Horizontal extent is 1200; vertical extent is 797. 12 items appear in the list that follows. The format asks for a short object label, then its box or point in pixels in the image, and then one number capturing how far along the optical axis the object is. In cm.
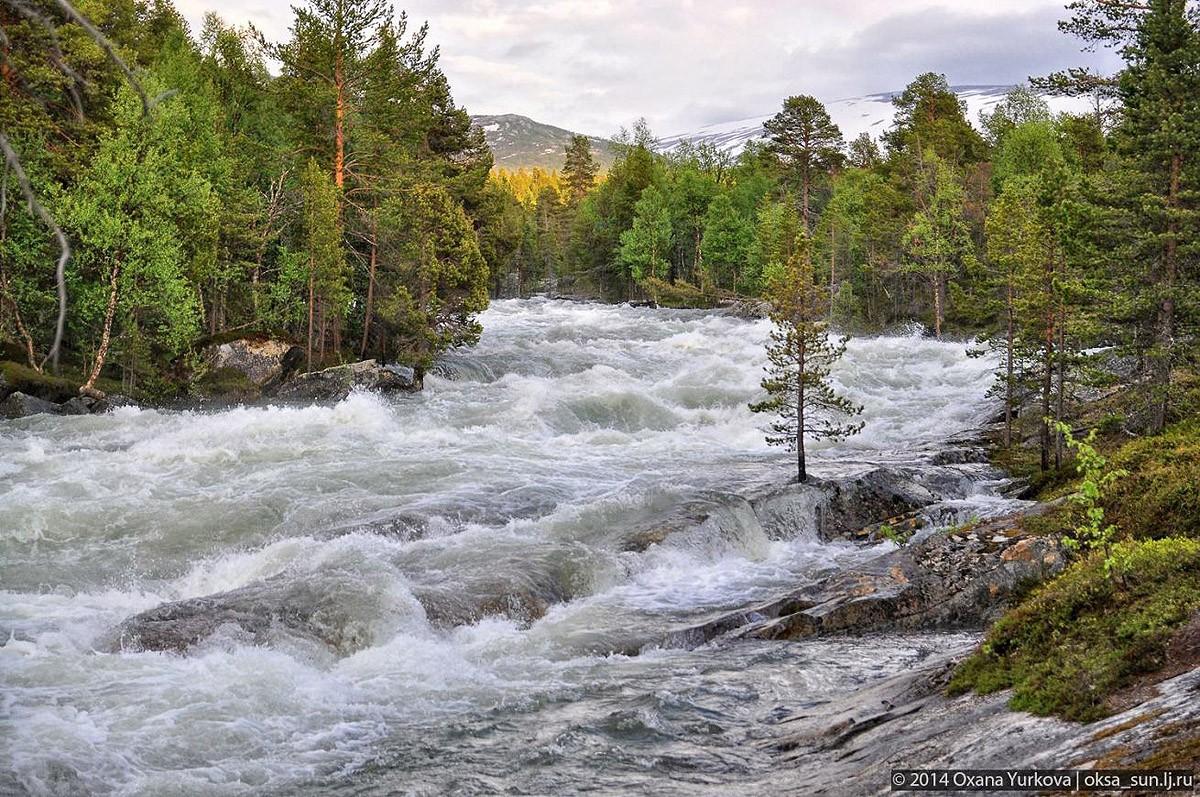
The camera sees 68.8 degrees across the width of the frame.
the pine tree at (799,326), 1975
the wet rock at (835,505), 1811
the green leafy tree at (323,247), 3378
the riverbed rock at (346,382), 3116
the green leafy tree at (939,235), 5416
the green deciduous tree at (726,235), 7725
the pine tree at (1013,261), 2158
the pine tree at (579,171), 11844
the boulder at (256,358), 3166
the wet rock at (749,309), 6138
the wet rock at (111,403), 2748
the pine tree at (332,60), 3603
